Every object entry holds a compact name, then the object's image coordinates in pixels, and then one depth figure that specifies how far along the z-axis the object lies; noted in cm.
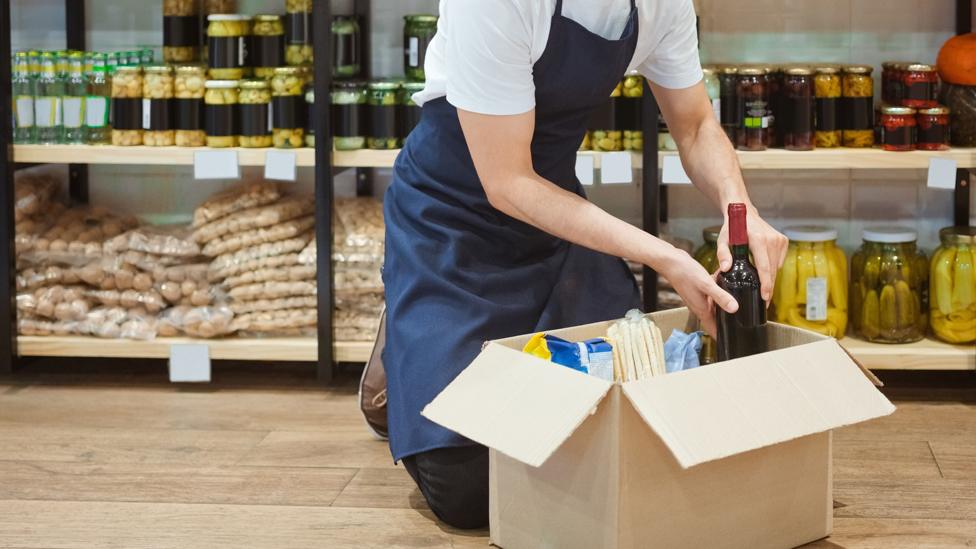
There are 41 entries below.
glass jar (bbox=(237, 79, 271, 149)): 332
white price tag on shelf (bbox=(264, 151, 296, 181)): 329
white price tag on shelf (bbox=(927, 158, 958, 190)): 314
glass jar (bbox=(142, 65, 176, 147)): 337
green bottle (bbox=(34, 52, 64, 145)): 343
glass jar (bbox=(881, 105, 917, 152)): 320
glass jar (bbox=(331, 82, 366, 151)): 330
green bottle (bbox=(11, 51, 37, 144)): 343
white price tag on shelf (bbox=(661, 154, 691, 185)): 321
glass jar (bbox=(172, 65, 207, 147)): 338
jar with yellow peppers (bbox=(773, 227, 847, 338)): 326
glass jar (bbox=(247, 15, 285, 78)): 339
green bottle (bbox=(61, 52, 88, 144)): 343
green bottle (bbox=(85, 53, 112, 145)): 343
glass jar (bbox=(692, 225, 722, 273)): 335
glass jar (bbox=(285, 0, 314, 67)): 339
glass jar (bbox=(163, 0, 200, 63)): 354
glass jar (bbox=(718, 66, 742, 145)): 327
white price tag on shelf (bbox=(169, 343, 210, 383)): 338
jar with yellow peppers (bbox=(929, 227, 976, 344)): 325
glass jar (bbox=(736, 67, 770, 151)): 324
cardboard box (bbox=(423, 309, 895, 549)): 186
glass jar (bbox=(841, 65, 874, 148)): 327
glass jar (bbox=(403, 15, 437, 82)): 335
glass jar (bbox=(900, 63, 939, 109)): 325
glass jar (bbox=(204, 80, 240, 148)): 333
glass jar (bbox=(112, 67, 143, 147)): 338
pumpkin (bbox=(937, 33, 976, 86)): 321
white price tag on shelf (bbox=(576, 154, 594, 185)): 323
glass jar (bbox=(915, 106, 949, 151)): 320
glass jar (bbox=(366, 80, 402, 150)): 330
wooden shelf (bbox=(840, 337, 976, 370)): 322
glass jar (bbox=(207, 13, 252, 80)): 336
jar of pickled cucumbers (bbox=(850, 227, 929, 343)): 330
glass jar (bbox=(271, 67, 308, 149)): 332
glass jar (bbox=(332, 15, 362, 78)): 343
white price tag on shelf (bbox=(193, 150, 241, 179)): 330
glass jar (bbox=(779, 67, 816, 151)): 323
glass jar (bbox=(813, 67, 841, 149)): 327
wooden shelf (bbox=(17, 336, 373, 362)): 338
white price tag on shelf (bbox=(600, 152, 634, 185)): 323
